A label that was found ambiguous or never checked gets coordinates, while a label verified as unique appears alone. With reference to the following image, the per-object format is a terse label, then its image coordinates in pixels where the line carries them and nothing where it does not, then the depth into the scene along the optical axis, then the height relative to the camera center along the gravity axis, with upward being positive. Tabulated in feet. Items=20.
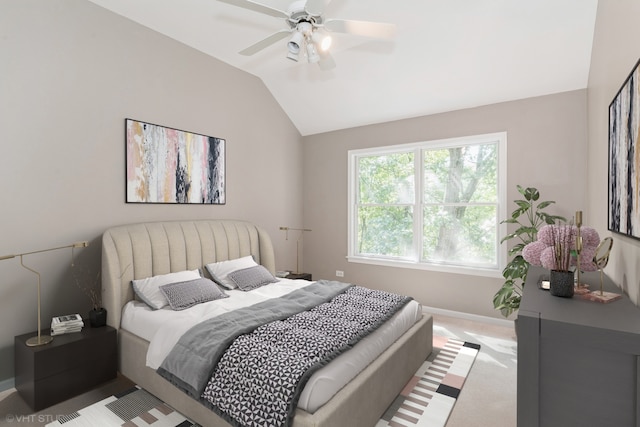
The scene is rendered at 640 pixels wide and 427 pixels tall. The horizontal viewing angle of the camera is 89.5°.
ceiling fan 7.37 +4.61
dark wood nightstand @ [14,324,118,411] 7.24 -3.72
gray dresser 3.28 -1.67
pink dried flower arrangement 4.83 -0.53
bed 6.18 -2.93
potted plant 10.73 -0.71
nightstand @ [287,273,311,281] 14.48 -3.00
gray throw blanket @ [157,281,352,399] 6.42 -2.81
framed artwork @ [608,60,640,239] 4.69 +0.91
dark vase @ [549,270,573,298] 4.62 -1.02
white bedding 5.71 -2.96
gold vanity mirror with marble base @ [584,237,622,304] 4.43 -0.74
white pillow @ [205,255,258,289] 11.40 -2.12
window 13.11 +0.36
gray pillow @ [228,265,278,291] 11.23 -2.40
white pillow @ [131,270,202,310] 9.10 -2.28
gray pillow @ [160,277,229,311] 9.07 -2.44
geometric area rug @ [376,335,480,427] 7.14 -4.55
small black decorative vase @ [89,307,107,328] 8.76 -2.95
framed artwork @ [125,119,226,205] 10.71 +1.63
